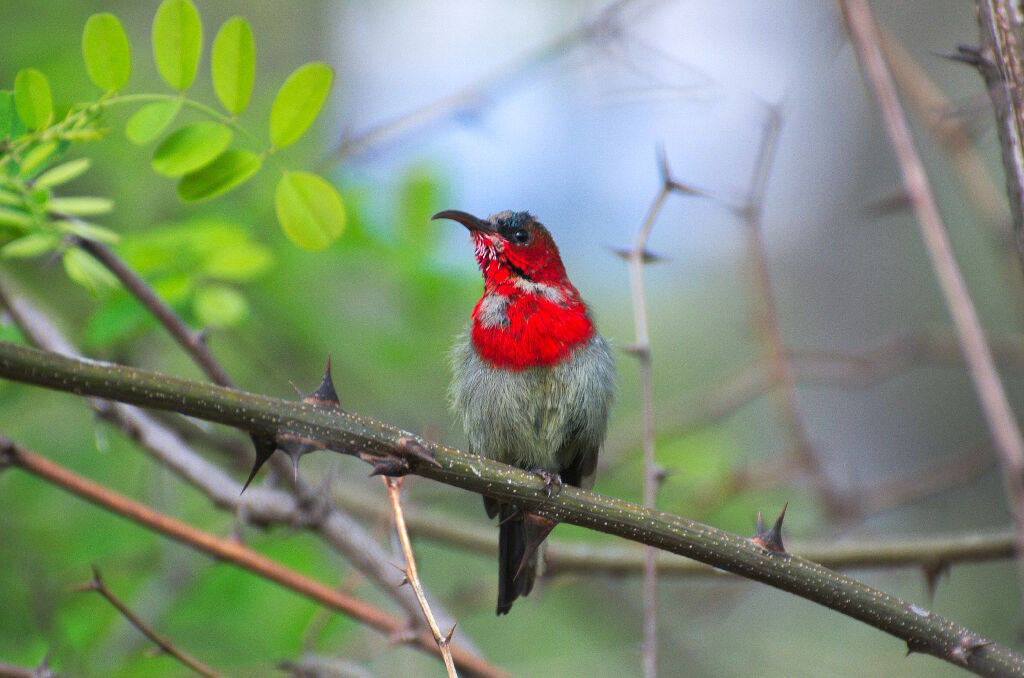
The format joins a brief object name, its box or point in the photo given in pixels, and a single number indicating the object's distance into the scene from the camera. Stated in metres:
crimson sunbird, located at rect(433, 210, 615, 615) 7.64
